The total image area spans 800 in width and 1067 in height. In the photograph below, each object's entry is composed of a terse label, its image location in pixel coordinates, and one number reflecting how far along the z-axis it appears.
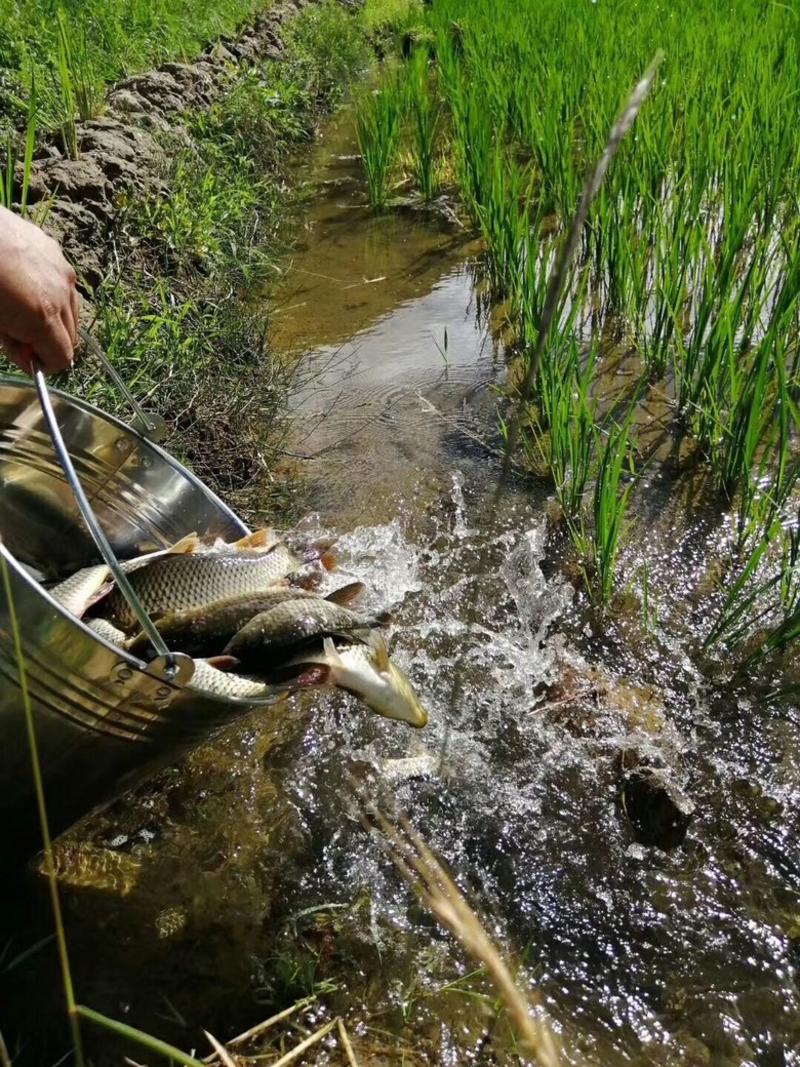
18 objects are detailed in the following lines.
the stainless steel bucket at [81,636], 0.41
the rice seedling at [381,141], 1.82
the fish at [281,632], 0.55
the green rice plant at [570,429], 0.86
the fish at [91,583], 0.57
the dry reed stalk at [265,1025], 0.52
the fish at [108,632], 0.56
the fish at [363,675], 0.52
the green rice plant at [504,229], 1.13
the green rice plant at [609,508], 0.76
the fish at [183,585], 0.60
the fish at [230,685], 0.49
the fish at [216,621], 0.59
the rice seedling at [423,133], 1.83
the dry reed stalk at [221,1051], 0.45
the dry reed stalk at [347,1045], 0.48
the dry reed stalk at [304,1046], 0.49
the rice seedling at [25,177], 0.76
